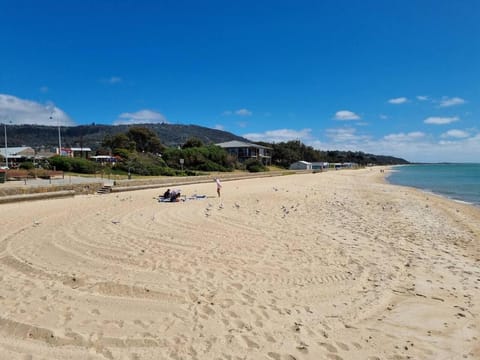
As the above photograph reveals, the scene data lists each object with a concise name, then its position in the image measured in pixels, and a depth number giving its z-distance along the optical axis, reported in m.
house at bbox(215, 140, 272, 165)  69.88
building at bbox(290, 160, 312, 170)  77.69
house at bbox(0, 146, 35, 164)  47.71
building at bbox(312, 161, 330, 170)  86.47
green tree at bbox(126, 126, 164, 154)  74.31
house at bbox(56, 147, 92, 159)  55.98
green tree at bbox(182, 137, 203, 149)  61.77
